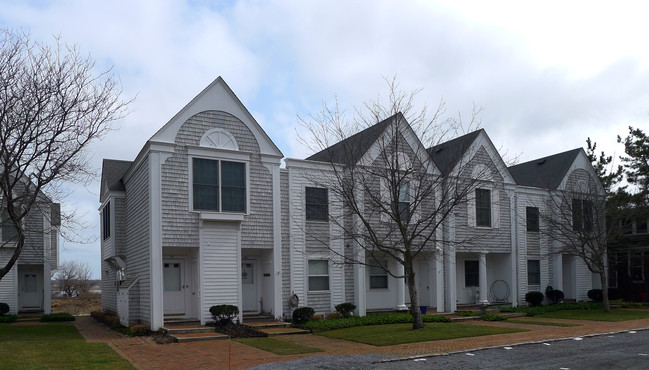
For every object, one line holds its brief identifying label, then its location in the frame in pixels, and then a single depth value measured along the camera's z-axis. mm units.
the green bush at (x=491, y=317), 23233
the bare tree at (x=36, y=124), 15984
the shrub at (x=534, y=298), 27578
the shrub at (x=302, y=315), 20922
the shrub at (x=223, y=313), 19422
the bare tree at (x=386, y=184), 18672
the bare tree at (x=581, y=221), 26047
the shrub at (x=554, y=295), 28625
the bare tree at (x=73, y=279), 67794
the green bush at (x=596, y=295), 30047
